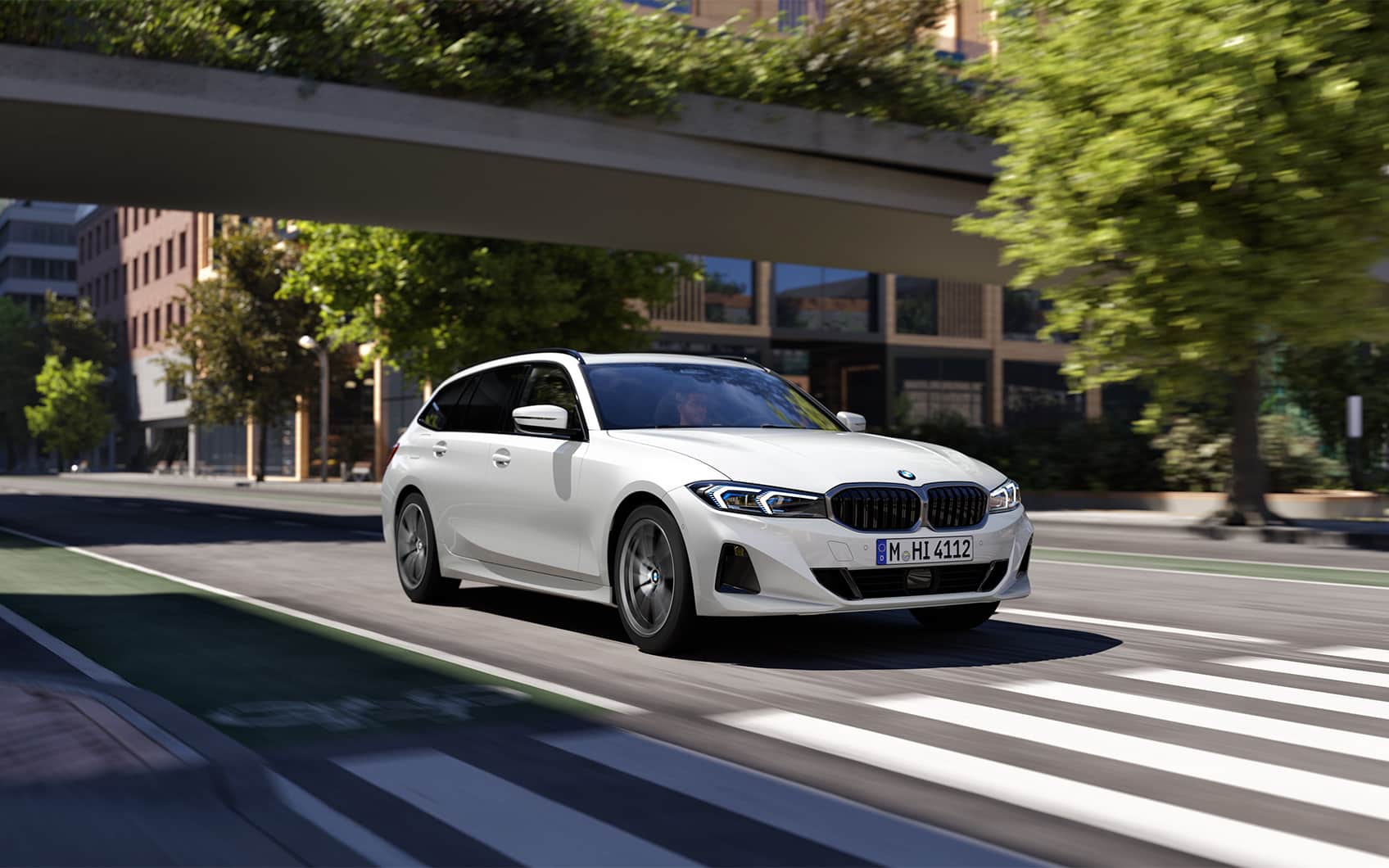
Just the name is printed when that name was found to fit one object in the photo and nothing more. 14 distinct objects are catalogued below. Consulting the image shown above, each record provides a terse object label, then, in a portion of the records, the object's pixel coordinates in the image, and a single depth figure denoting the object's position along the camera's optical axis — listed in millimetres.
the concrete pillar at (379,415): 56438
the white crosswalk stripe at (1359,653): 7520
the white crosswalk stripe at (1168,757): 4559
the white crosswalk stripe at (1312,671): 6785
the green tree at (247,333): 53312
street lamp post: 52219
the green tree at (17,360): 99812
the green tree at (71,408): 91312
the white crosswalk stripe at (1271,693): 6062
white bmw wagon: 7102
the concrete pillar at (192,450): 81000
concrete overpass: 20656
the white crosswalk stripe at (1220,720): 5320
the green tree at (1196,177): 15578
